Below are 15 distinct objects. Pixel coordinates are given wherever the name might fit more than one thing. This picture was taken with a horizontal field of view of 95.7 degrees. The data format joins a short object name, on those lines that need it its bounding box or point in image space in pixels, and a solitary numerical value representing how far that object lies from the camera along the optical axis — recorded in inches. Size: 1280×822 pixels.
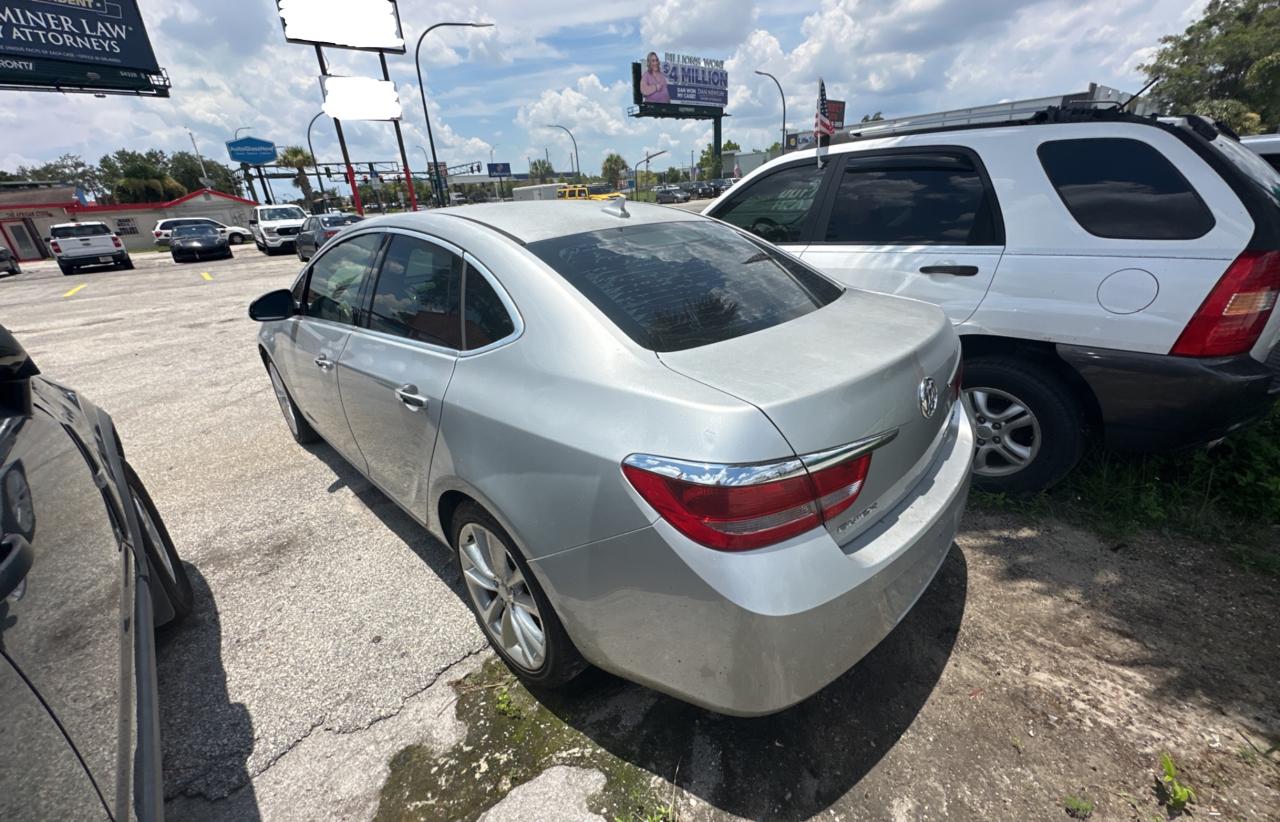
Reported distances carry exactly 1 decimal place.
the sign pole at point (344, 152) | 893.8
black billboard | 972.6
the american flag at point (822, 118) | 193.2
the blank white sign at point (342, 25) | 831.1
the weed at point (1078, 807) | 64.9
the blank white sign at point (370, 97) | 868.7
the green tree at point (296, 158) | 2518.2
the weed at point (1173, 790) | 64.7
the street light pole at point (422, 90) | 879.8
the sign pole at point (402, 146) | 925.2
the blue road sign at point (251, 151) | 2026.3
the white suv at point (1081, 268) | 92.8
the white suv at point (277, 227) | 876.0
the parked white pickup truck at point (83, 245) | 741.9
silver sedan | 56.1
